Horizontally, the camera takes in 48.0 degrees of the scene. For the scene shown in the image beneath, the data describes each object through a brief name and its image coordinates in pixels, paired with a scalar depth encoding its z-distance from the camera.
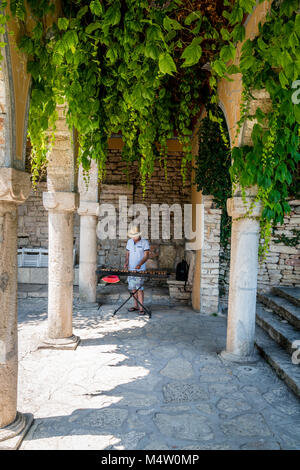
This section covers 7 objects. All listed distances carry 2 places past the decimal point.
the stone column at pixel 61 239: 4.39
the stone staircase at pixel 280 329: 3.86
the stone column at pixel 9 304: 2.52
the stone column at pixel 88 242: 6.77
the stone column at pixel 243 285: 4.18
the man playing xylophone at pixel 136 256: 6.39
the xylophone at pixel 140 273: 5.90
